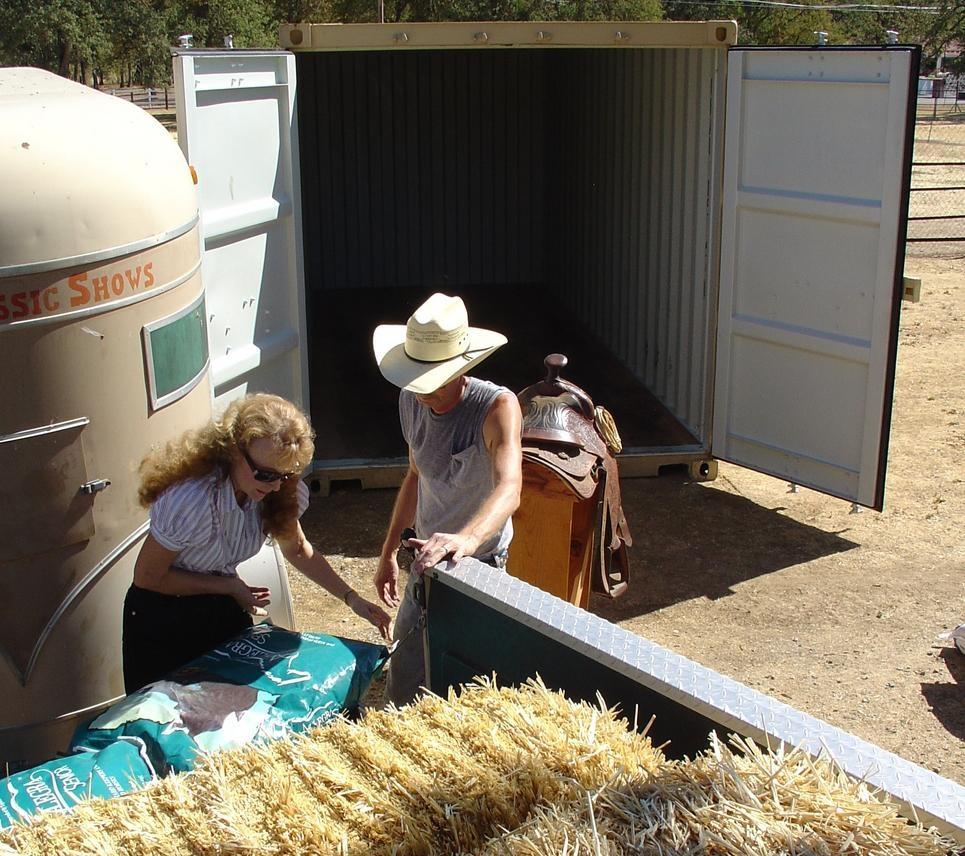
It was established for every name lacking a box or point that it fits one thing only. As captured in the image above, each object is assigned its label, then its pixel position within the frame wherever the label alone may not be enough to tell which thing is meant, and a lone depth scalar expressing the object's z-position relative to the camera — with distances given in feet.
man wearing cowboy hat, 11.62
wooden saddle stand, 15.29
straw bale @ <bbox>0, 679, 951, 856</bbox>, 6.19
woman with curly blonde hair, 10.56
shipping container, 19.56
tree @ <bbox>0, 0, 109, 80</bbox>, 99.86
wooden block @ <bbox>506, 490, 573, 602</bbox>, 15.39
